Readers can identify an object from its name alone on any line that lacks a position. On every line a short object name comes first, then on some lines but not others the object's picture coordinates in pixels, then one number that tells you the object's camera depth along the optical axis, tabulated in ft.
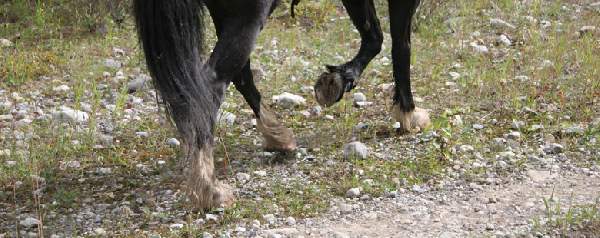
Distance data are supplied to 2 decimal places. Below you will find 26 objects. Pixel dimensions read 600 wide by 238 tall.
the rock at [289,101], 45.91
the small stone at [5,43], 53.83
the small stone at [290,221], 30.48
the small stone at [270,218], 30.54
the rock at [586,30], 58.03
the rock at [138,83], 47.70
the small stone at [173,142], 39.60
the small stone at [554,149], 38.17
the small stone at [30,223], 30.48
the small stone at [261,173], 35.65
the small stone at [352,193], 33.24
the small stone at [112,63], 51.52
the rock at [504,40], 56.65
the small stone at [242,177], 34.96
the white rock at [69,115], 42.14
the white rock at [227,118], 42.80
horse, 29.32
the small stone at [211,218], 30.42
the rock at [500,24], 59.93
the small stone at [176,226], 29.78
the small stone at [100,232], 29.50
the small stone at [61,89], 47.19
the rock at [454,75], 49.90
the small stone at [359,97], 46.52
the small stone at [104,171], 36.38
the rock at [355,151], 37.52
